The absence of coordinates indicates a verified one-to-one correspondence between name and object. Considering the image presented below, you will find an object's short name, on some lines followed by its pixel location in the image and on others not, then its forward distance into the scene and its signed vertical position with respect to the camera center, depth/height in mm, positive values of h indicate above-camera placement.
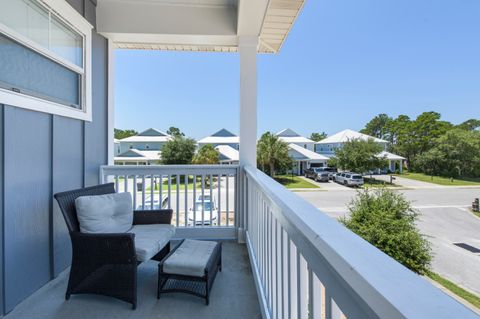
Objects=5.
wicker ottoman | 2040 -880
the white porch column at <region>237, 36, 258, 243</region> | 3375 +797
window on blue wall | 2012 +942
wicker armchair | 1976 -806
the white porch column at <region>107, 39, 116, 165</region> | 3553 +784
